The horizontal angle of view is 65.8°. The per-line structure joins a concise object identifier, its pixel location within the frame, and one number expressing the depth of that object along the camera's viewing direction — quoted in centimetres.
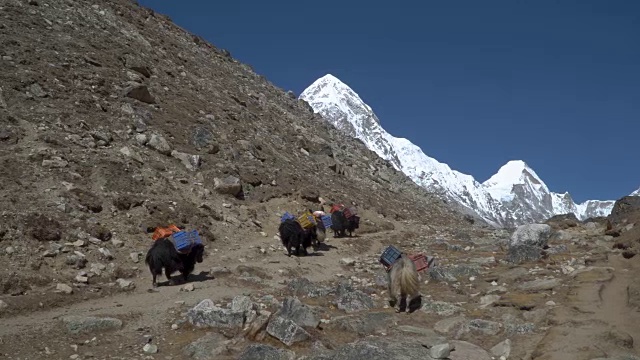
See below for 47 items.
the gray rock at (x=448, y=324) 907
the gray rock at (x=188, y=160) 2008
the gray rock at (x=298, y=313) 852
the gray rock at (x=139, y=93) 2231
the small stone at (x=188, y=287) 1111
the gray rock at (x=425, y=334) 822
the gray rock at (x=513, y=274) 1241
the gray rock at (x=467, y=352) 761
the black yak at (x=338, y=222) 2134
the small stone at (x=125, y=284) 1111
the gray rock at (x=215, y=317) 867
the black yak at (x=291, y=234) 1614
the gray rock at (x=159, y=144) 1962
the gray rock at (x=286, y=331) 773
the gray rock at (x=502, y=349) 790
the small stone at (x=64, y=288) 1020
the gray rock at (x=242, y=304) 902
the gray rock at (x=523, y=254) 1463
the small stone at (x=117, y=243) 1316
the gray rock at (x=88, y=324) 837
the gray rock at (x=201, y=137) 2253
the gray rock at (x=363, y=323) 887
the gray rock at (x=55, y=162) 1472
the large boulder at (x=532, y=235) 1550
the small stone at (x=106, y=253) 1242
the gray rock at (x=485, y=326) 878
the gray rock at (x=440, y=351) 725
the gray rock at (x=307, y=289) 1116
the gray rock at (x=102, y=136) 1777
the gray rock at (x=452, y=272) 1289
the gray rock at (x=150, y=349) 782
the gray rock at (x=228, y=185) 1989
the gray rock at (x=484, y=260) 1496
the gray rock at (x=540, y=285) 1115
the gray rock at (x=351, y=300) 1032
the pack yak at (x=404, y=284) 1036
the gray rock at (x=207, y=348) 756
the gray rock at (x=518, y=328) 869
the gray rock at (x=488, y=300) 1050
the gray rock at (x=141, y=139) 1930
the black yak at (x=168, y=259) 1162
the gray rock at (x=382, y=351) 704
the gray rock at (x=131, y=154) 1778
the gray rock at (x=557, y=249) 1542
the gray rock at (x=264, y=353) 722
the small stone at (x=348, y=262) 1595
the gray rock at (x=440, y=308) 1007
